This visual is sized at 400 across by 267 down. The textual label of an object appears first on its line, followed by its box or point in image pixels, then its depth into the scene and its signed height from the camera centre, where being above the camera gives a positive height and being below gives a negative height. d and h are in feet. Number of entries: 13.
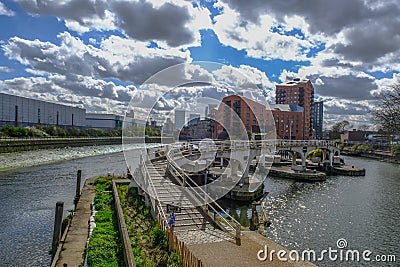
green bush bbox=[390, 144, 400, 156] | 259.10 -8.51
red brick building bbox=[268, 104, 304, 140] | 311.68 +19.53
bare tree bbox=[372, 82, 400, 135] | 117.08 +9.93
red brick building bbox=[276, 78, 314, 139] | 410.27 +57.83
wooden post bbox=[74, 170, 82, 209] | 76.75 -14.80
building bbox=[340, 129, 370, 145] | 447.83 +4.34
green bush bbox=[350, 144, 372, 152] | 320.50 -9.13
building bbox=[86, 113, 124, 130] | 567.13 +25.41
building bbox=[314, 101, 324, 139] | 560.78 +42.61
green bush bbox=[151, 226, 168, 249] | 40.12 -13.90
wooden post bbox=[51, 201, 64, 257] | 45.95 -13.74
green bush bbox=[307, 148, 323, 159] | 193.81 -9.28
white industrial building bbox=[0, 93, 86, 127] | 320.50 +24.79
